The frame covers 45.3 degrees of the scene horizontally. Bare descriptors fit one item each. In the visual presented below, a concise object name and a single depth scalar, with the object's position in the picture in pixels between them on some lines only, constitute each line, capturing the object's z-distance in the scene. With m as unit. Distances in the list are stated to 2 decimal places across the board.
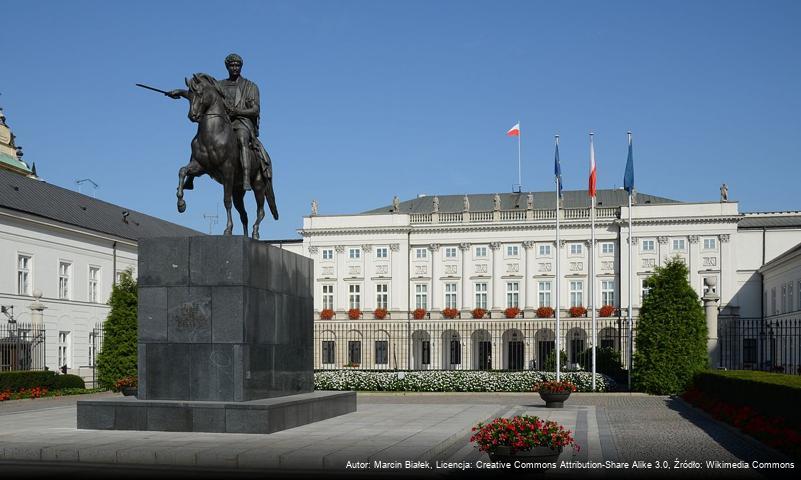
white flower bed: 37.72
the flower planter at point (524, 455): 13.19
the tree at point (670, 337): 33.78
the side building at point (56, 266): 46.88
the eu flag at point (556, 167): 41.59
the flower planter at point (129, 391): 28.62
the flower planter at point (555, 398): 27.70
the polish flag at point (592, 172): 38.72
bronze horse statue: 18.72
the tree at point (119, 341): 38.94
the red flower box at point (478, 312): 78.31
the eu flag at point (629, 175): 41.69
